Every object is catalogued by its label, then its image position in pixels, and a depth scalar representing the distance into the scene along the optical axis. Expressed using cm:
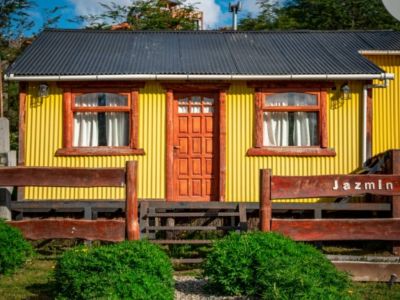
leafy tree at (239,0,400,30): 3067
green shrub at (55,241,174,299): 517
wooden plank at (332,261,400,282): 717
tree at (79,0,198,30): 2982
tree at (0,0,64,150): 2197
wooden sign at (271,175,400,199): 745
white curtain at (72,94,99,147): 1170
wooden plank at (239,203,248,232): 978
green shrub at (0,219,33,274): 739
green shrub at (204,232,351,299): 528
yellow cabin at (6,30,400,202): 1158
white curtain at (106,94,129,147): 1179
